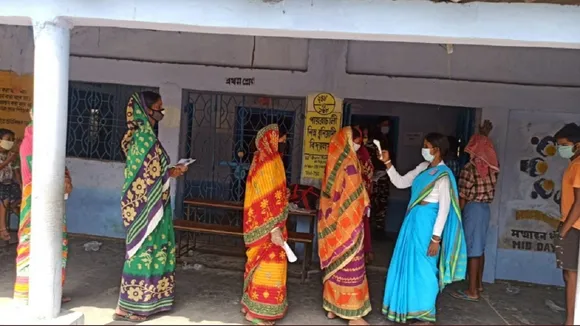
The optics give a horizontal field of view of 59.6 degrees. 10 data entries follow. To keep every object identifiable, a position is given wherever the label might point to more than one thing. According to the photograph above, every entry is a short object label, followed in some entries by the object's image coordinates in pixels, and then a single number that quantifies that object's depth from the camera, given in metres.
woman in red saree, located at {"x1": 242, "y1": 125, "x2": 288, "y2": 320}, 3.82
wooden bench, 5.02
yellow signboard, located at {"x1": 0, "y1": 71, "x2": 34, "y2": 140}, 6.09
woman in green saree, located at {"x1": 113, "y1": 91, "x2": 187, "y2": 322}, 3.73
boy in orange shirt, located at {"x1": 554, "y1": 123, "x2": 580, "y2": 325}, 3.76
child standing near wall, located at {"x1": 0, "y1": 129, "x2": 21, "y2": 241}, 5.12
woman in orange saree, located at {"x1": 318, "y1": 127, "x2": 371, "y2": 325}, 3.89
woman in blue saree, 3.93
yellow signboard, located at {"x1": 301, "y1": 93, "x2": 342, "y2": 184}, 5.66
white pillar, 3.44
